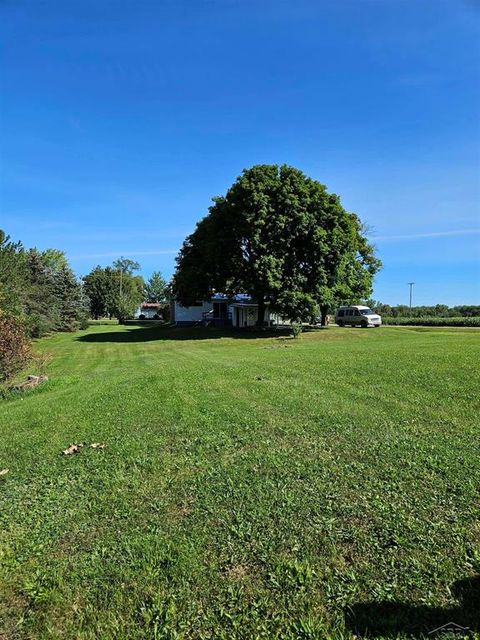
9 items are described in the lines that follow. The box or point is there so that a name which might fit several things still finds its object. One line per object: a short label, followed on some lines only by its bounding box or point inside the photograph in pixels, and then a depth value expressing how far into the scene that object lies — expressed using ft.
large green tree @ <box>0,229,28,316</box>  70.00
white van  121.49
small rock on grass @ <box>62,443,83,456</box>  16.29
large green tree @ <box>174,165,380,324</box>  88.94
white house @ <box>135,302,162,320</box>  304.11
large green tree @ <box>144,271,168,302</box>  363.35
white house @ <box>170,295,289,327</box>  135.95
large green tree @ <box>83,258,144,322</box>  245.86
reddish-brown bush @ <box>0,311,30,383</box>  35.29
